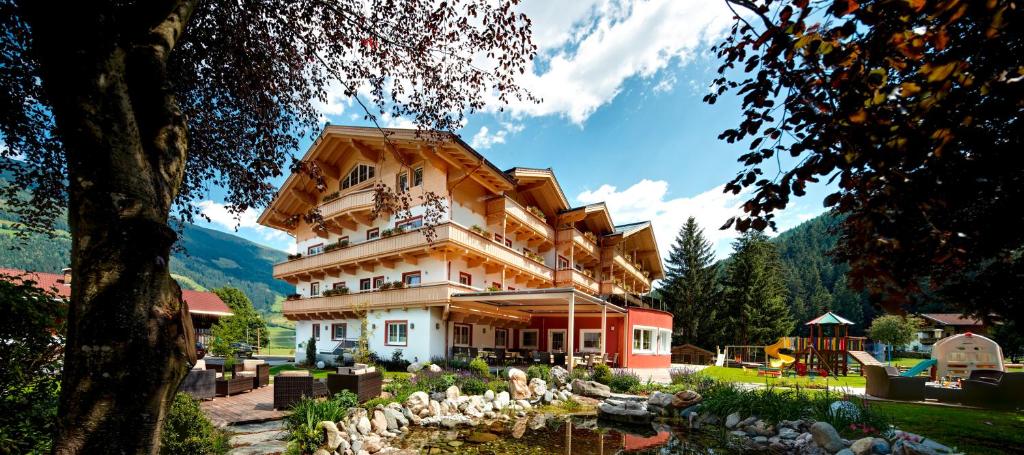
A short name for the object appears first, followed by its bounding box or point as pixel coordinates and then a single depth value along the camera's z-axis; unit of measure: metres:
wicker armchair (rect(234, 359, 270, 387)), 13.14
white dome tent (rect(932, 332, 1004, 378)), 15.68
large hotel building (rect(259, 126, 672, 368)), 20.73
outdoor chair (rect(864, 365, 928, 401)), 12.27
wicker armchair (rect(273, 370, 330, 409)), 9.76
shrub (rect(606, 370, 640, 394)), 14.93
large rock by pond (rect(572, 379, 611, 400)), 13.94
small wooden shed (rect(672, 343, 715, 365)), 32.31
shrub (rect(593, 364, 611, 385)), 15.62
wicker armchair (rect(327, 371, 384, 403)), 9.64
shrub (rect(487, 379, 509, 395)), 12.58
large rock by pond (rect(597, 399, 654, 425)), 10.98
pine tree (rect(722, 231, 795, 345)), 40.88
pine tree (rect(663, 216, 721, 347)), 42.50
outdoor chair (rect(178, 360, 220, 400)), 10.29
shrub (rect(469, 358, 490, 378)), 15.16
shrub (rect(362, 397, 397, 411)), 9.30
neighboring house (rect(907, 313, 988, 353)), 60.41
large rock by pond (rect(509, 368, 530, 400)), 12.77
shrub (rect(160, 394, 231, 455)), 4.73
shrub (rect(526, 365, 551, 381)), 14.86
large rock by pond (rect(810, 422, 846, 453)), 7.47
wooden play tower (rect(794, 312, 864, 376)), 21.36
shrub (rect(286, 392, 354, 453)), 7.09
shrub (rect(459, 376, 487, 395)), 12.32
